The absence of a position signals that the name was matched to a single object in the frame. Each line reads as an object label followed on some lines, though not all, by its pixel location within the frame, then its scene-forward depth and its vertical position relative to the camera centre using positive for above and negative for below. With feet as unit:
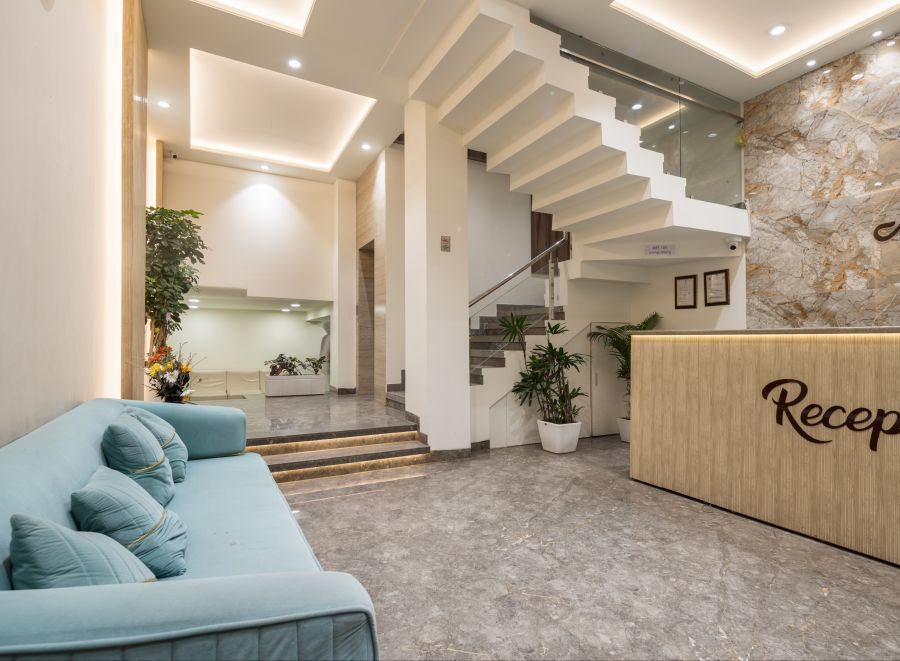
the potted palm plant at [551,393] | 16.58 -2.48
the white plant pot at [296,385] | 25.54 -3.25
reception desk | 8.53 -2.22
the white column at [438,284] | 15.60 +1.55
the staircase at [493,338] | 17.70 -0.46
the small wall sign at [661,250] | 17.53 +3.01
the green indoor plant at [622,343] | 18.70 -0.68
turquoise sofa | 2.62 -1.77
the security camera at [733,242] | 17.48 +3.30
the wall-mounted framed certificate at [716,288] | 18.20 +1.59
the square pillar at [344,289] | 25.62 +2.23
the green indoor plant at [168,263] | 14.66 +2.16
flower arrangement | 12.47 -1.31
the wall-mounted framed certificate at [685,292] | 19.14 +1.52
